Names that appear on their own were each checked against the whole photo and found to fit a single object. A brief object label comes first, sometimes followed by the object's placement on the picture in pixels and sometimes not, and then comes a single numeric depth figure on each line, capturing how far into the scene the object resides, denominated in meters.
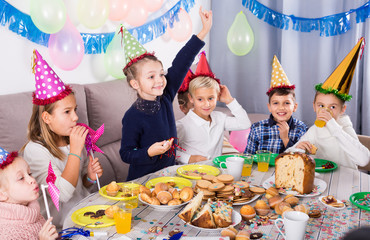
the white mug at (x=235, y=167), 1.66
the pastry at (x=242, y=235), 1.13
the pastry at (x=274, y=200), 1.39
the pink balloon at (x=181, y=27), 3.70
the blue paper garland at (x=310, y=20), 3.55
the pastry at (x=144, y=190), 1.44
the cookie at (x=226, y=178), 1.53
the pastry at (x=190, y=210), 1.25
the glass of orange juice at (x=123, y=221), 1.21
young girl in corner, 1.40
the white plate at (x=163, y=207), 1.36
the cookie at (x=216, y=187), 1.42
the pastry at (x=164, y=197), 1.39
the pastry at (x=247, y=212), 1.30
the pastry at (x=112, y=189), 1.49
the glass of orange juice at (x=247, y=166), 1.78
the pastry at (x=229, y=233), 1.16
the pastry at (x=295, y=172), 1.54
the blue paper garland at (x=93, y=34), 2.34
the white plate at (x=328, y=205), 1.38
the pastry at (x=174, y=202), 1.37
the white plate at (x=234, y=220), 1.21
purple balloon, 2.51
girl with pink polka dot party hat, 1.77
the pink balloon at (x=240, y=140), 3.49
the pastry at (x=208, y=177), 1.57
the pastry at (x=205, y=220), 1.22
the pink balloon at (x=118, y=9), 2.94
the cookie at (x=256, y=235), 1.17
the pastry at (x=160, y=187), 1.45
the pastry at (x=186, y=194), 1.41
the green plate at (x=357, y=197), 1.42
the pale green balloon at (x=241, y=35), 3.84
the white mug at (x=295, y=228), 1.10
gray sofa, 2.58
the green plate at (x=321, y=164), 1.83
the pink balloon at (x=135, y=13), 3.17
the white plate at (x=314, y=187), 1.52
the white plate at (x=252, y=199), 1.41
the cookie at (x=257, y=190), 1.49
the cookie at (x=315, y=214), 1.32
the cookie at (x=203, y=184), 1.47
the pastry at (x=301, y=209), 1.28
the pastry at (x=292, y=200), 1.42
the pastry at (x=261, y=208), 1.33
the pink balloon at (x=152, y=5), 3.26
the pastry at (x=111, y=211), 1.28
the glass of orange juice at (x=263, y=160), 1.82
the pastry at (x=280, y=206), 1.33
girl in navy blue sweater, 2.11
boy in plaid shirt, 2.57
